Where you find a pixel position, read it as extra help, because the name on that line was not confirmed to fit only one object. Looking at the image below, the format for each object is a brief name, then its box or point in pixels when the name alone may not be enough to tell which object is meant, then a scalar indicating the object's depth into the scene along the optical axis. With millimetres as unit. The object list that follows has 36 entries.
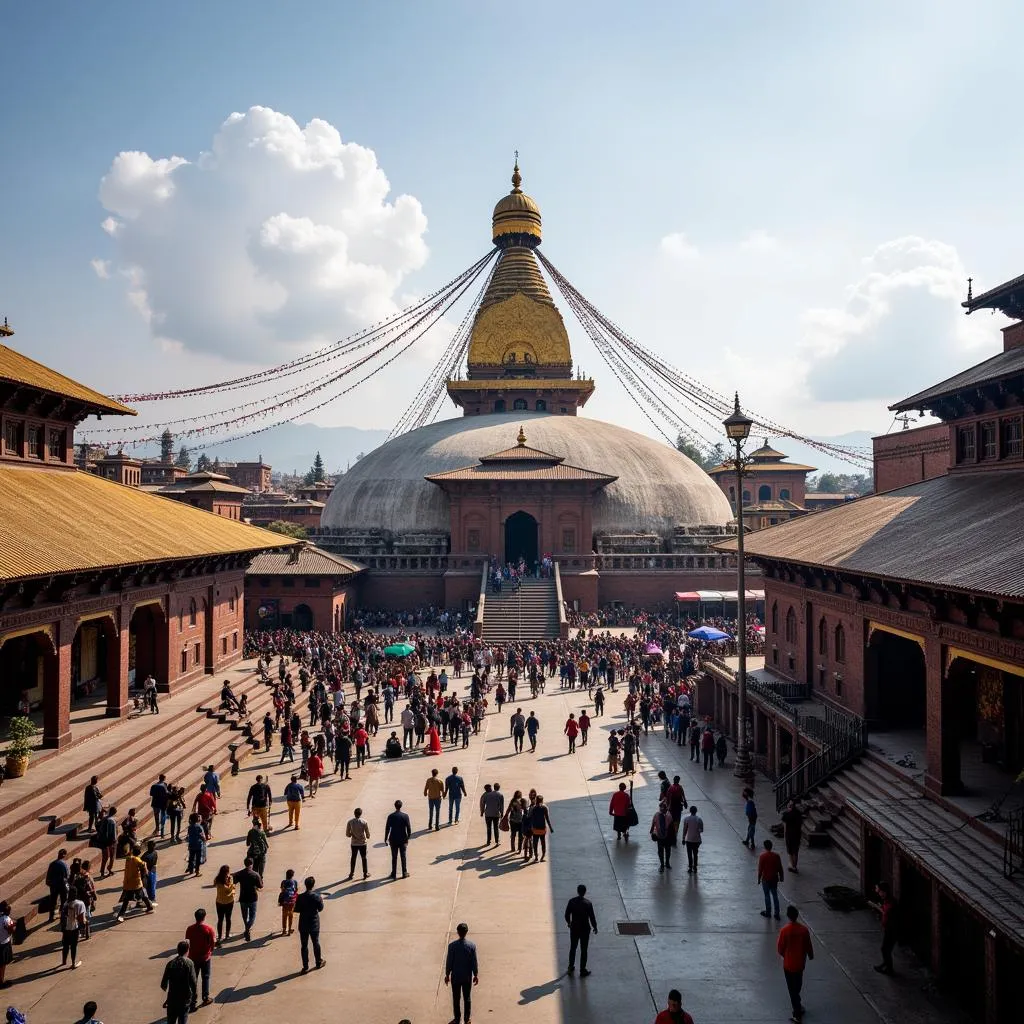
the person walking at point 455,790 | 20594
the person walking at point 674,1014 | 9535
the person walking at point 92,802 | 17734
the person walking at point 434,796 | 20453
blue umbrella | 36500
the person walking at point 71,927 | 13641
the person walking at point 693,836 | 17750
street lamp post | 22938
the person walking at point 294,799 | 20047
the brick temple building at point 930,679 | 13469
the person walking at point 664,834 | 18234
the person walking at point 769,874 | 15414
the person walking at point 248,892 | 14547
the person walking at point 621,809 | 19328
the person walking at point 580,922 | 13547
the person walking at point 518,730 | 27223
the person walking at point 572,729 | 26797
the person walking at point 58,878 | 14805
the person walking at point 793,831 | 17609
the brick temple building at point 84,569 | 20328
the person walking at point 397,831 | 17297
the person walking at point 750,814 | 19203
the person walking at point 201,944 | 12508
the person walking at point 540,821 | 18438
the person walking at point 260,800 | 19219
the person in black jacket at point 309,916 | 13453
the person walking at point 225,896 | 14203
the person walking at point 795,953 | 12266
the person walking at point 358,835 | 17297
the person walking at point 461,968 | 11883
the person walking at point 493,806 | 19438
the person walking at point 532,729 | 27094
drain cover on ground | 15305
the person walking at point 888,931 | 13719
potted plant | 19094
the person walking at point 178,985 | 11422
